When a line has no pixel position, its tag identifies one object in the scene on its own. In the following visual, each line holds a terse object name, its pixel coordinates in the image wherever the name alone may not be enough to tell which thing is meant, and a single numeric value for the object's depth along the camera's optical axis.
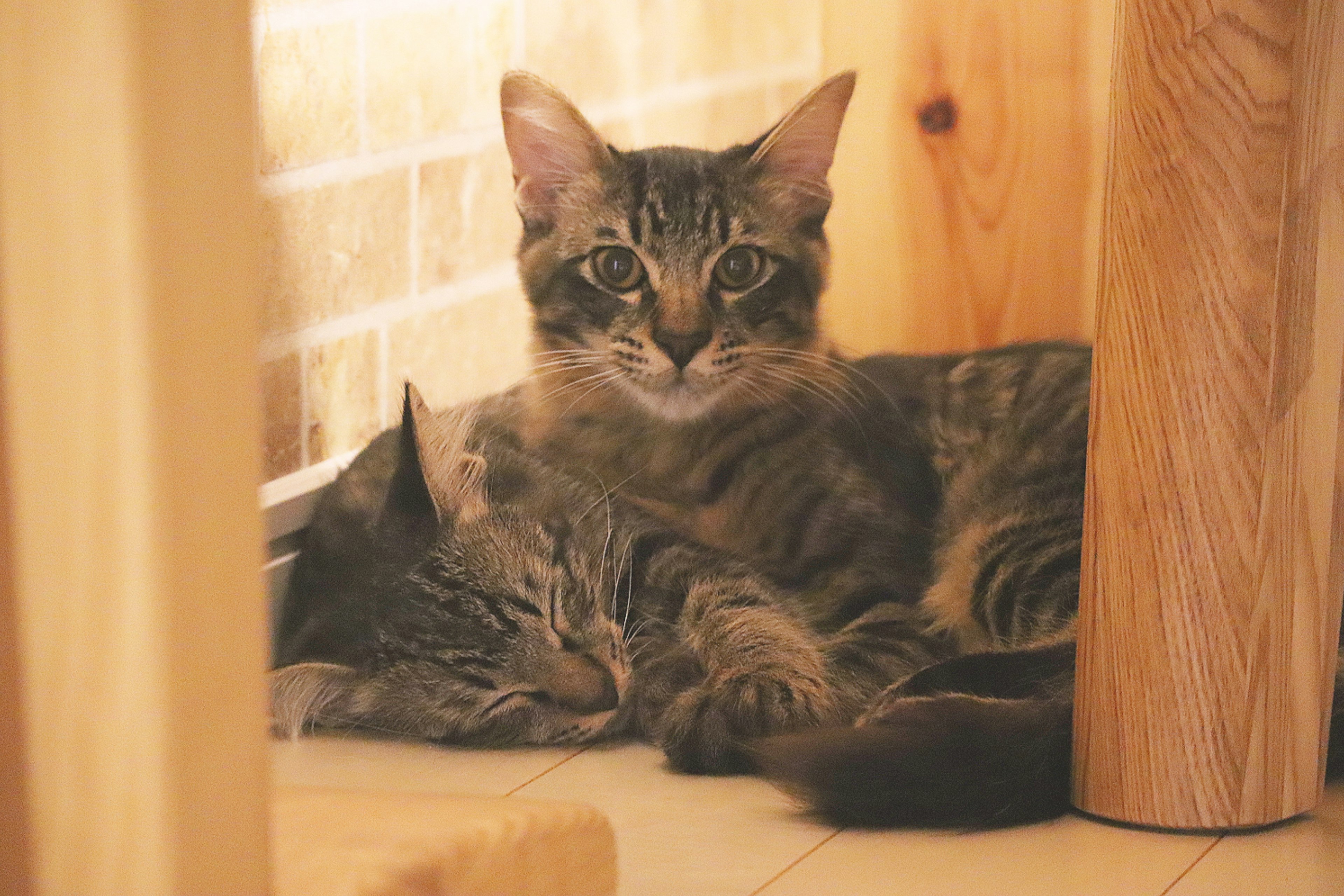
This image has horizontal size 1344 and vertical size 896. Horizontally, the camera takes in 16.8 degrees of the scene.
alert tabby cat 1.35
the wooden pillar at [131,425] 0.63
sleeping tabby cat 1.37
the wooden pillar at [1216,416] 1.27
